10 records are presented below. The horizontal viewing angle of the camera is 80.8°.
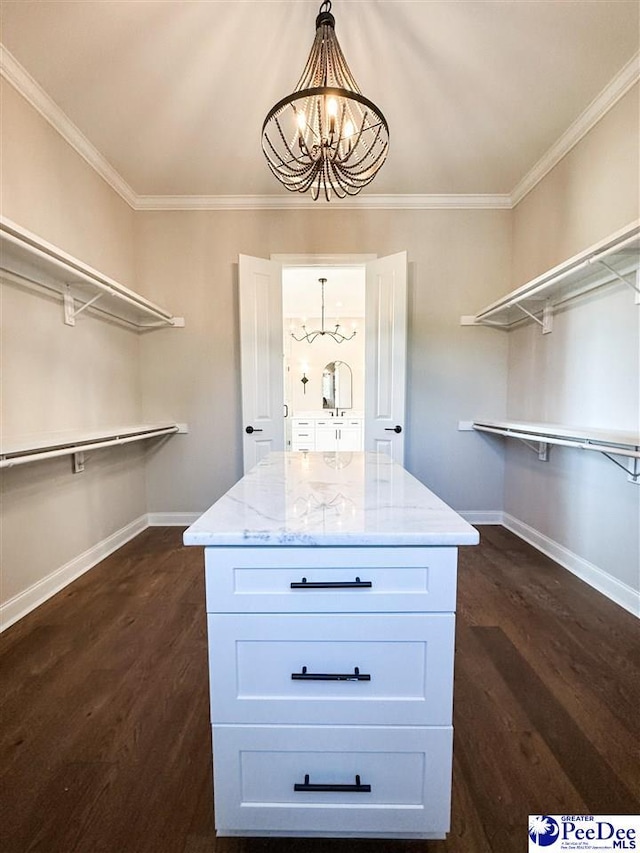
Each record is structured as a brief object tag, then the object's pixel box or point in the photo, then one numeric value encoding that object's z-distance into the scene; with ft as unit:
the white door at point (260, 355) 10.12
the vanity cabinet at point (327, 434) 20.82
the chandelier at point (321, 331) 22.21
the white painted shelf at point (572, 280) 5.84
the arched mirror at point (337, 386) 23.13
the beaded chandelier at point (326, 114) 4.98
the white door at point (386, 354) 9.93
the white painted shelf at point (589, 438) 5.78
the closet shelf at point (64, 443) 5.54
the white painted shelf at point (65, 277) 5.67
